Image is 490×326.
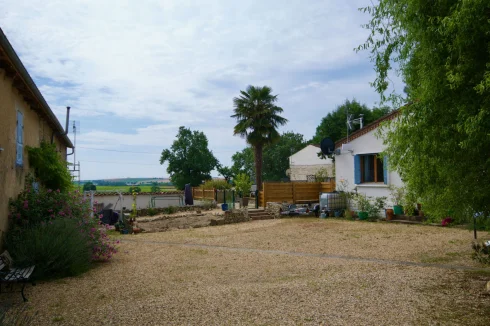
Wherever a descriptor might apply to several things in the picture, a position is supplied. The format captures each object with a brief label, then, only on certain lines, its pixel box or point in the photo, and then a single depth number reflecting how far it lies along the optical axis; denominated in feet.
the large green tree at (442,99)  16.38
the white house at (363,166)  59.11
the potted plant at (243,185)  91.20
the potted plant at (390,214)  56.34
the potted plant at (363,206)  58.75
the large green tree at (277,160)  189.37
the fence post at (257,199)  74.87
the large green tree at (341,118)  132.57
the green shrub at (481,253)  27.55
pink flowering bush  25.45
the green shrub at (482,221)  21.08
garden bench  20.85
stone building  25.47
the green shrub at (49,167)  34.24
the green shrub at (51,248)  25.08
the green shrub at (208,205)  82.33
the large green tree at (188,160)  169.37
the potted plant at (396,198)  55.67
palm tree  92.35
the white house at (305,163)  139.34
